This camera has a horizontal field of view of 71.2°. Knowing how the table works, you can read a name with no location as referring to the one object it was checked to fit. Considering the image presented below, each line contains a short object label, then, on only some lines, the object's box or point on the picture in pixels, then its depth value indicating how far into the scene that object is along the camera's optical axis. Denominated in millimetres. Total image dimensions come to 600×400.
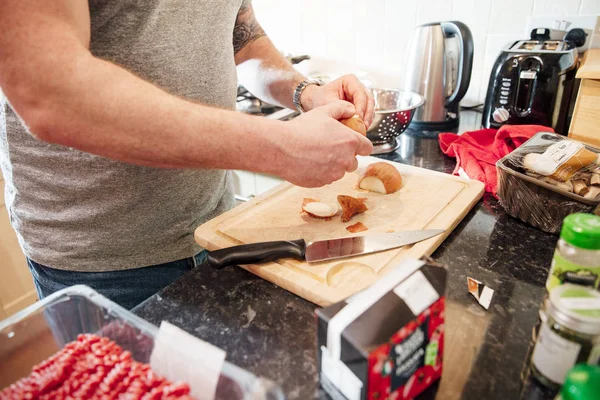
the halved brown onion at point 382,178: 939
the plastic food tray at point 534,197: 738
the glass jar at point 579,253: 443
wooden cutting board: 675
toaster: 1146
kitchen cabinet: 1702
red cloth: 1013
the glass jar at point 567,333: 417
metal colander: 1190
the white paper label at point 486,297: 628
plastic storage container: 512
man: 515
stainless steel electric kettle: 1266
